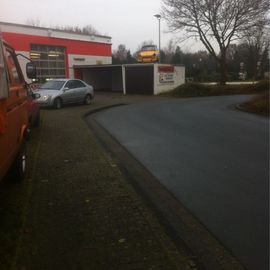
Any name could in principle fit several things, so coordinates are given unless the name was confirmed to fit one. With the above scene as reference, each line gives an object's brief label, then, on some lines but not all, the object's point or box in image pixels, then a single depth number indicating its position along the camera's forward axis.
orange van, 3.41
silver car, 16.51
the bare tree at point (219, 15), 29.64
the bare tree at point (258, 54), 52.38
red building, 31.18
